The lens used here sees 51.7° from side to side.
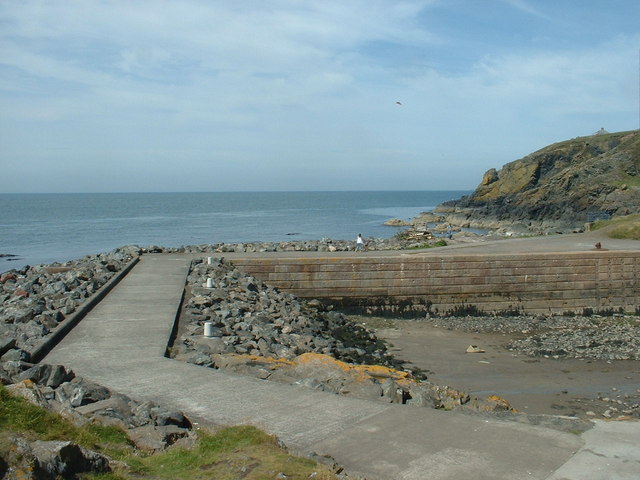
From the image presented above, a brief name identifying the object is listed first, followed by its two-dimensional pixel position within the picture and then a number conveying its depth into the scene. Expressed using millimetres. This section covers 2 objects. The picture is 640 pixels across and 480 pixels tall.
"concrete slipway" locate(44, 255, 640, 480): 4539
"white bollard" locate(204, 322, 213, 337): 9773
